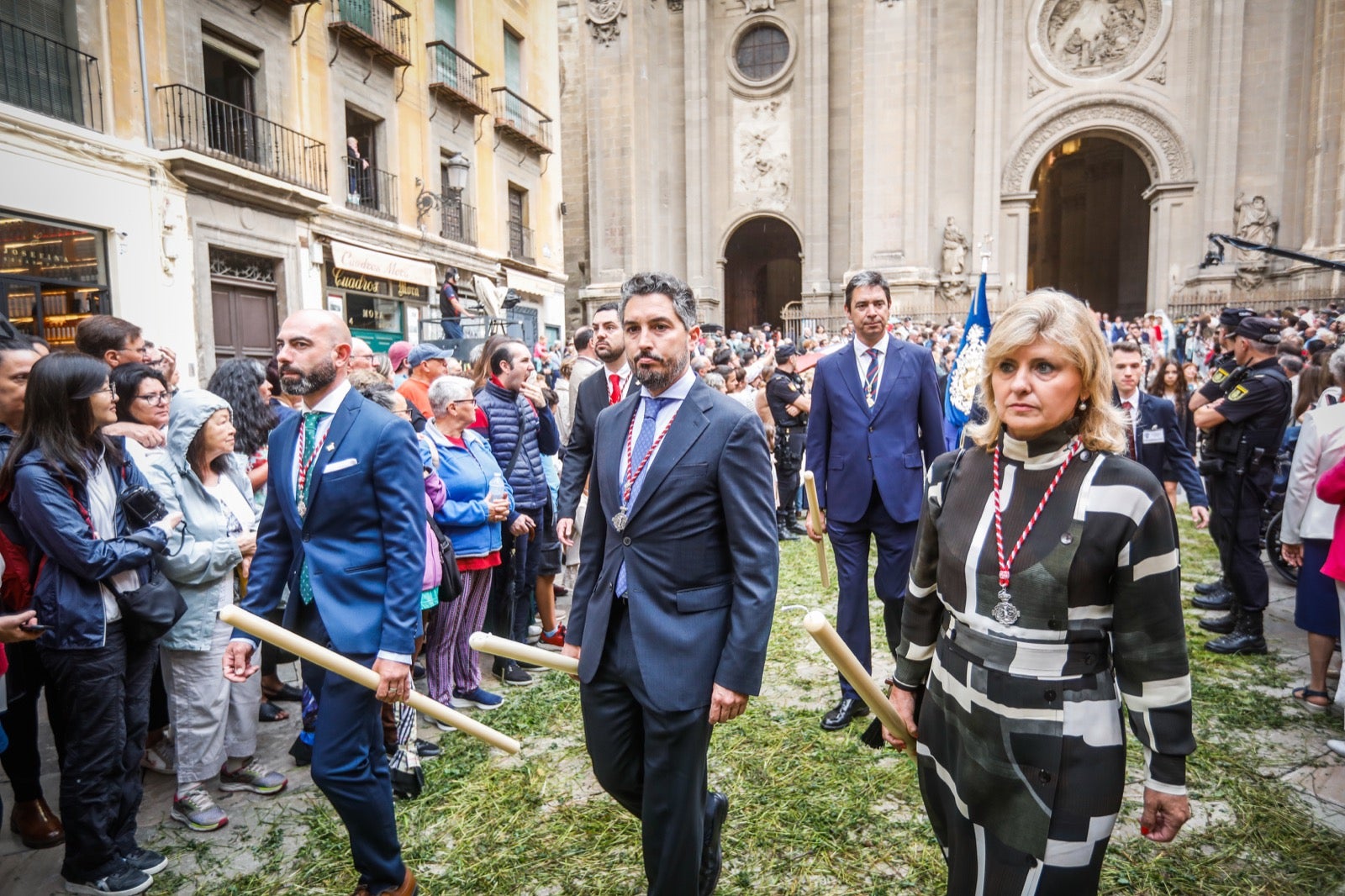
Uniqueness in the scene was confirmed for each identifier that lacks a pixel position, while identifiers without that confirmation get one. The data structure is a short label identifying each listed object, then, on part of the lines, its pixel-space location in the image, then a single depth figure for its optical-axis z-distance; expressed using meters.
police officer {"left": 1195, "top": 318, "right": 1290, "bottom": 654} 5.24
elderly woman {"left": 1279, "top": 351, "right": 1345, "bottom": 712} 4.41
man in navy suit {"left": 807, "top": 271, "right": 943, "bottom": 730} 4.22
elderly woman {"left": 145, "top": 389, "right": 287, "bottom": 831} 3.54
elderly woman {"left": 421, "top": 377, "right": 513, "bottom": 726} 4.52
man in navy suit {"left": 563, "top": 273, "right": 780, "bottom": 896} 2.39
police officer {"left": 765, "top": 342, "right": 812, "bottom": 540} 9.02
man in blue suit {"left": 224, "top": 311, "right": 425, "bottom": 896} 2.71
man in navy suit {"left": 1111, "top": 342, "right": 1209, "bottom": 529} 5.30
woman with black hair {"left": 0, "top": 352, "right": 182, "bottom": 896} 2.96
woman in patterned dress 1.82
